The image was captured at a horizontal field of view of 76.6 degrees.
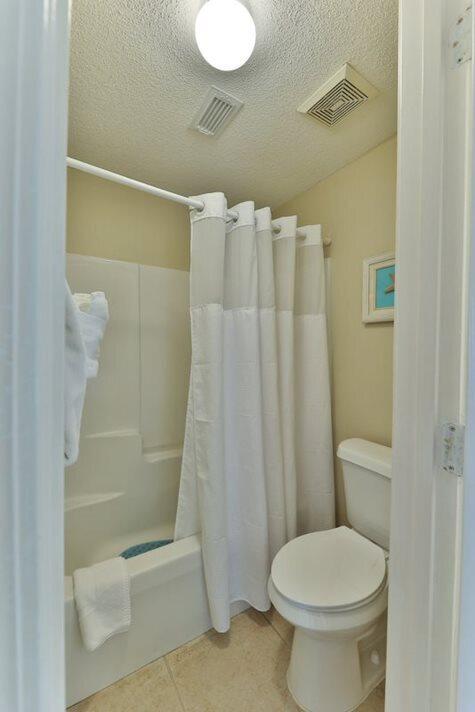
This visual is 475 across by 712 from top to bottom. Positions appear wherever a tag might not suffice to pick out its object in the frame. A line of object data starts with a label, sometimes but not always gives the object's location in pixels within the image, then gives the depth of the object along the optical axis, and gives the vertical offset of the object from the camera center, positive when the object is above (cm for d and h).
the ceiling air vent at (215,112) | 110 +93
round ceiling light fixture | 81 +89
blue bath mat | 151 -102
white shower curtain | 129 -24
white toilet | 95 -79
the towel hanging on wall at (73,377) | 47 -5
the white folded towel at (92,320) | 69 +7
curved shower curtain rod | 109 +65
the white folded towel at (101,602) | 99 -86
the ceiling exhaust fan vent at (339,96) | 104 +95
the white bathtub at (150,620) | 103 -105
